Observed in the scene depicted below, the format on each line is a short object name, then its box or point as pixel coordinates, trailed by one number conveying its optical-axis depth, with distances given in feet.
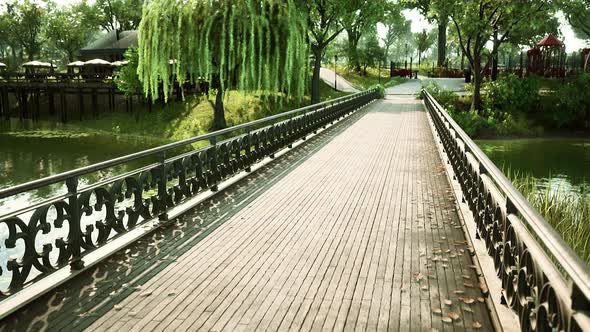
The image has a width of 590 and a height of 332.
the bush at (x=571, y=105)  122.52
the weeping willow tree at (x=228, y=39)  64.23
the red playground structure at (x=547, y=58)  149.59
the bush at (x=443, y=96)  125.08
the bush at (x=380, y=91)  148.36
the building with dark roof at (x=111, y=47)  201.77
